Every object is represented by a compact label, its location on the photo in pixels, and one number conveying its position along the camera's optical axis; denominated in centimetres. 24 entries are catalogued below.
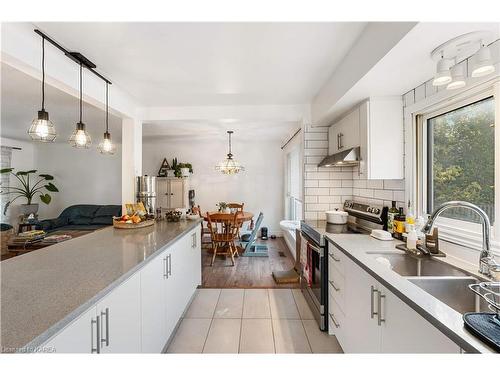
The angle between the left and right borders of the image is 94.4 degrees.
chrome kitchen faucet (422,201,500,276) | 108
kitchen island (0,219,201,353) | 79
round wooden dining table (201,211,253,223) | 404
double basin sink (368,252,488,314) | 111
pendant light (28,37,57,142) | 154
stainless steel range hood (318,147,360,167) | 211
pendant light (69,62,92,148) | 191
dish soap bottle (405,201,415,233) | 164
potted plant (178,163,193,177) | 534
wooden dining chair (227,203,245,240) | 494
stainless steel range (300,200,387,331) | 200
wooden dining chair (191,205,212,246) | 434
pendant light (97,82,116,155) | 229
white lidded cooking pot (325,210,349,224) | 255
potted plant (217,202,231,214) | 448
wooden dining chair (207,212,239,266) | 392
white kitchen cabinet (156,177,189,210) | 534
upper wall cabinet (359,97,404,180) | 196
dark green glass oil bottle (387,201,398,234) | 194
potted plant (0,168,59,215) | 528
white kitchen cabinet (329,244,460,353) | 85
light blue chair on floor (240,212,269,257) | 422
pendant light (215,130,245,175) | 466
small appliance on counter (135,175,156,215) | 296
